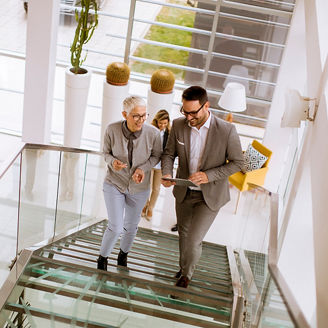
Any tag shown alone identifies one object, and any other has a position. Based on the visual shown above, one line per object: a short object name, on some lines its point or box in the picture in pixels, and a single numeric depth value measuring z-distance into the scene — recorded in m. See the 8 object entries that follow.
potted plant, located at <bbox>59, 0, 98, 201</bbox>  8.66
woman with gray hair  4.48
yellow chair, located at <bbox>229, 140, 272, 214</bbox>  8.64
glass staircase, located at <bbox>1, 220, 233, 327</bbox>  3.72
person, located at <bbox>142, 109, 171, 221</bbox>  6.48
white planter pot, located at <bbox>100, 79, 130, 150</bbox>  8.73
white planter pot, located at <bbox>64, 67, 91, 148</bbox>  8.73
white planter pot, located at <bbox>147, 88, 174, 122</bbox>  8.73
